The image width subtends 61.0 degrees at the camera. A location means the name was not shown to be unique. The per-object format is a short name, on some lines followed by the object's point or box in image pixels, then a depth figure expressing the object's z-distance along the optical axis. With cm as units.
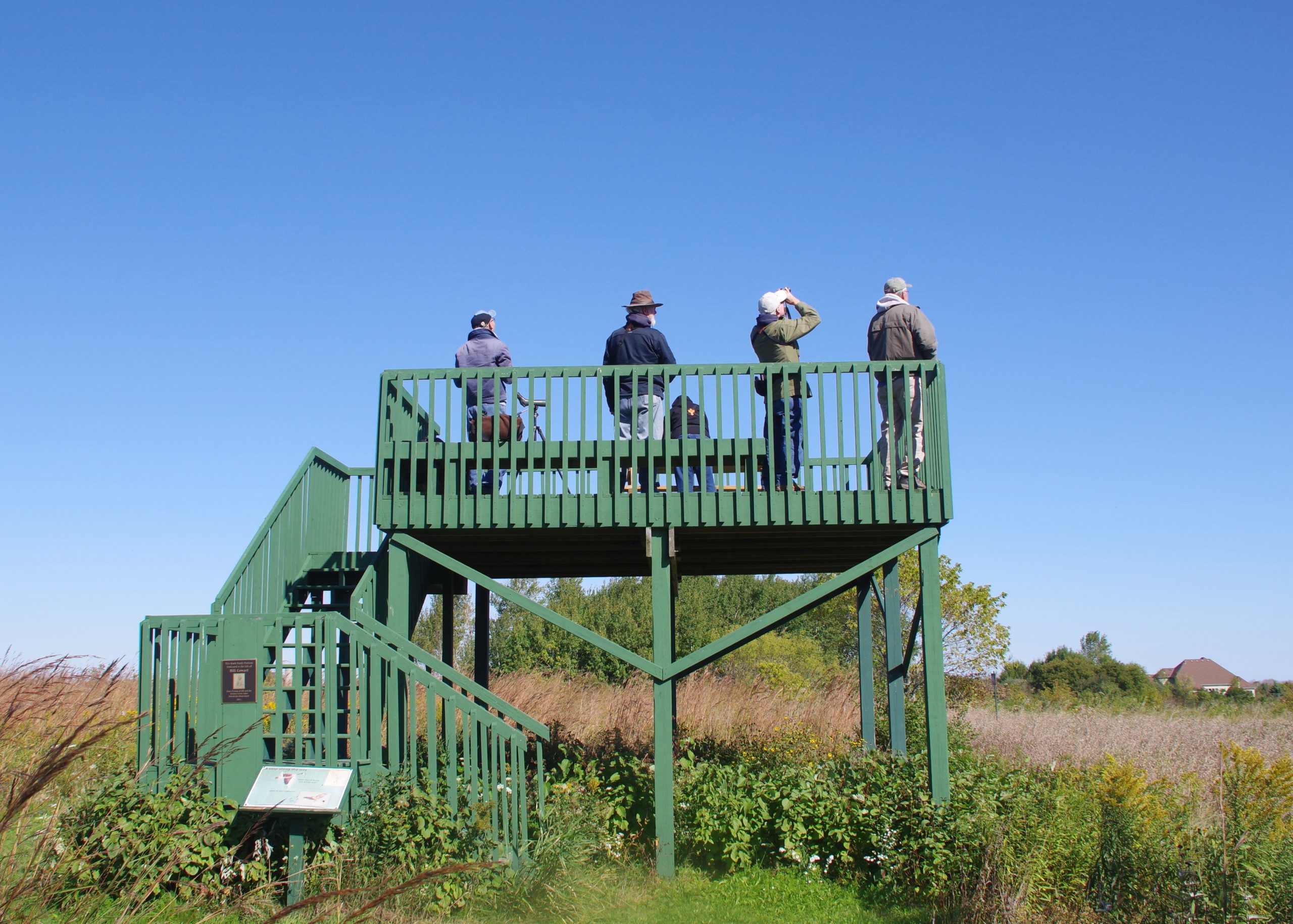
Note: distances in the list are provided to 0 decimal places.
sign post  765
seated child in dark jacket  947
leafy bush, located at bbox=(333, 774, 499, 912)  773
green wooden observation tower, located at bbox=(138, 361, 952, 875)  834
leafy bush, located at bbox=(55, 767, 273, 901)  729
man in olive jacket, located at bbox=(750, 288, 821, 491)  953
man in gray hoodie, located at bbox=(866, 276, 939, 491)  942
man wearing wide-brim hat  952
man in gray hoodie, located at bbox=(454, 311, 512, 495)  967
